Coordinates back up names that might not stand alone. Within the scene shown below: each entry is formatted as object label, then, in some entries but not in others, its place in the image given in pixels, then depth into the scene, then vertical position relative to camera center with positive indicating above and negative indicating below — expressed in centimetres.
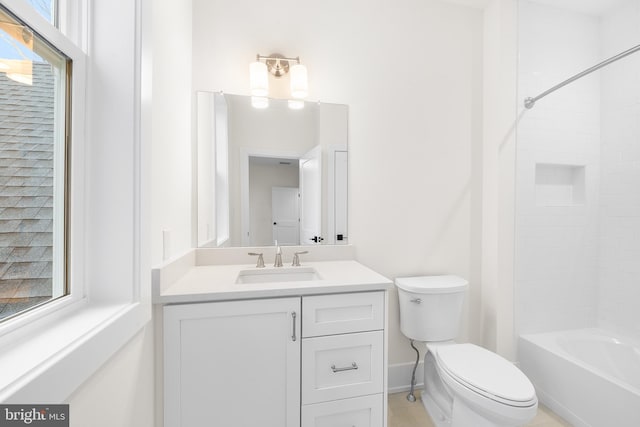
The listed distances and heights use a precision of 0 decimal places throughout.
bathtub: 135 -93
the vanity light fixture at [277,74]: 161 +82
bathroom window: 59 +11
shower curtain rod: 141 +82
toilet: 113 -73
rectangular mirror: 164 +25
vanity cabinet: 109 -62
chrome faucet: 158 -27
